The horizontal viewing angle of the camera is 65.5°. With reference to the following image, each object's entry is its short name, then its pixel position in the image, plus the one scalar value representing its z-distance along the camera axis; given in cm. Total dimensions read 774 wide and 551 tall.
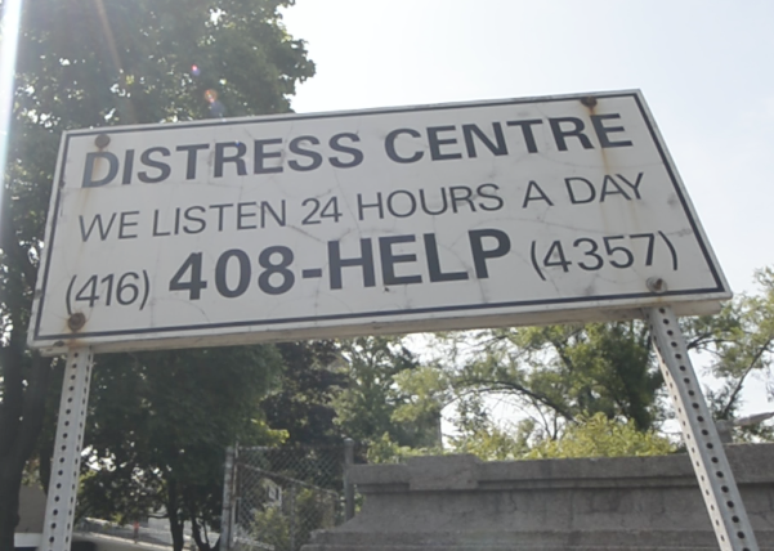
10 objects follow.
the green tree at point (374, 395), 2947
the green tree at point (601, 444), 695
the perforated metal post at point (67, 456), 201
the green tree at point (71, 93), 991
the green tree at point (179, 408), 1027
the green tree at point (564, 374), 1852
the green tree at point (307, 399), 2655
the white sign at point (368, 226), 229
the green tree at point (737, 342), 1920
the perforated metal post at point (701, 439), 186
